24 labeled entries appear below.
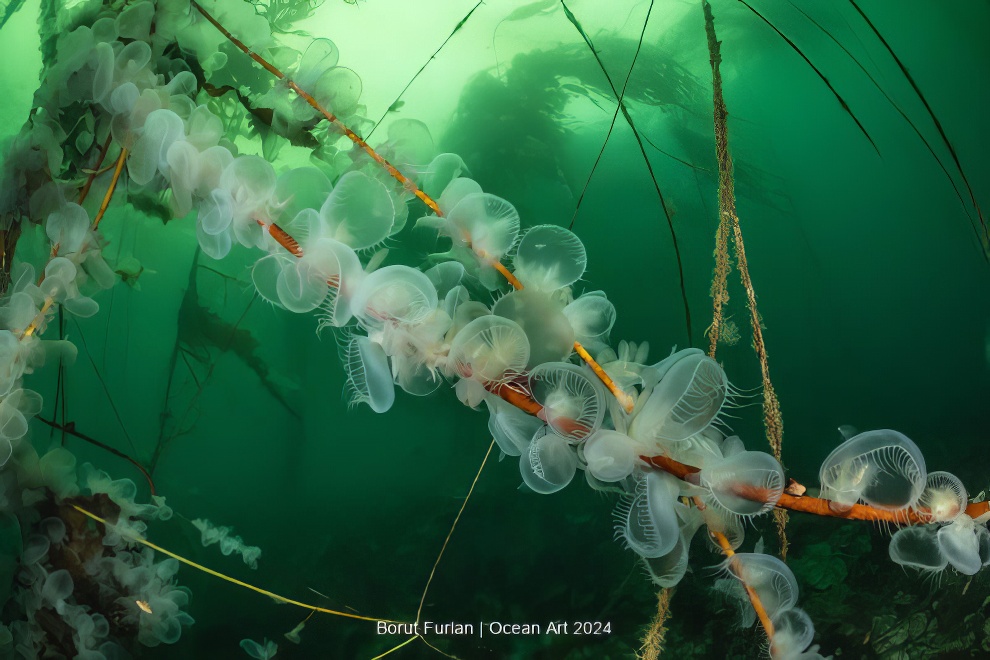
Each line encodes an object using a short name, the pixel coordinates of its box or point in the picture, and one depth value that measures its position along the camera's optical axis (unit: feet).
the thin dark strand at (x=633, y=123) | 2.27
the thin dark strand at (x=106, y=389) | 2.49
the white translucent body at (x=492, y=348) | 2.00
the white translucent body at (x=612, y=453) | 1.98
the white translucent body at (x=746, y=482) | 1.92
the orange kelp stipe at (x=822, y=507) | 1.98
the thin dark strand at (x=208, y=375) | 2.41
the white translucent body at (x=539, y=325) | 2.06
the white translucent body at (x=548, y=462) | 2.09
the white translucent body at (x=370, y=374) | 2.21
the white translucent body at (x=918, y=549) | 2.17
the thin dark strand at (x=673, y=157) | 2.30
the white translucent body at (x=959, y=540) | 2.13
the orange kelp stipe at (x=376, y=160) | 2.12
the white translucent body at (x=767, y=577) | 2.21
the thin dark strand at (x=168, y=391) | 2.45
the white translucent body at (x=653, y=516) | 2.01
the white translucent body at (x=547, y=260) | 2.17
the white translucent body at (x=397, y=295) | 2.10
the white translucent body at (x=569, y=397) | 2.00
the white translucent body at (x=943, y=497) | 2.09
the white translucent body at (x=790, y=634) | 2.29
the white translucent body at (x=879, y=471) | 1.94
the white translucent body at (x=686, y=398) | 1.83
